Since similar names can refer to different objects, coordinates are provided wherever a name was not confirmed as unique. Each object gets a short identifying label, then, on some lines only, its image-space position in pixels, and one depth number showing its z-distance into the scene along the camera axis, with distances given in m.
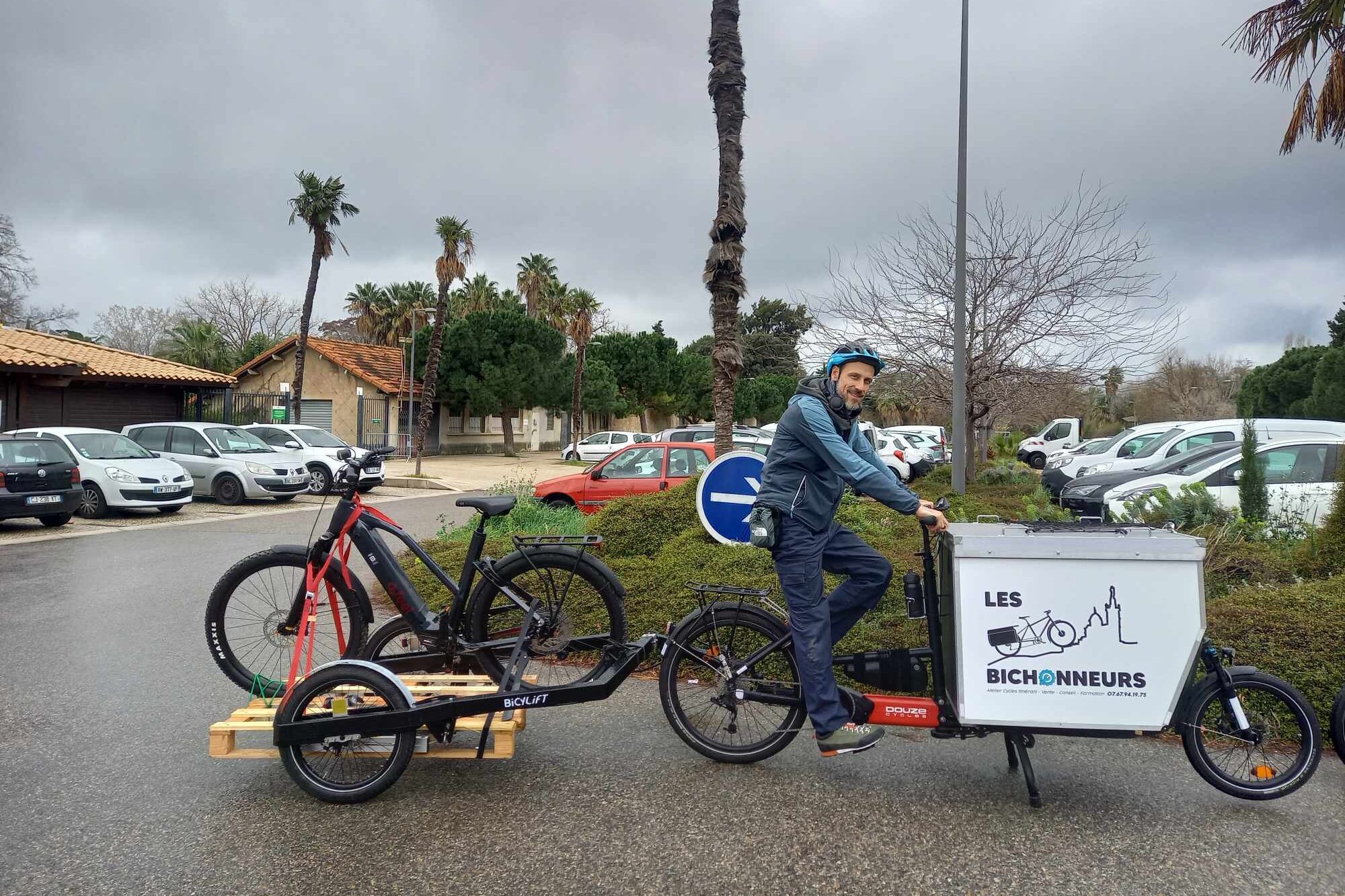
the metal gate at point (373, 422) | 38.06
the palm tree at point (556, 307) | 50.44
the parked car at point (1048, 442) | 36.38
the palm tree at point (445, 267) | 33.66
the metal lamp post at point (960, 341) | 11.69
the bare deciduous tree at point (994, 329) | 14.98
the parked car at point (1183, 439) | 15.39
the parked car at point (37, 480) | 13.01
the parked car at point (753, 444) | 14.18
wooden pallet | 3.90
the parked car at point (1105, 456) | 18.53
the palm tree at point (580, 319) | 47.94
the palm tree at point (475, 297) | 54.06
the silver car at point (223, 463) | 18.06
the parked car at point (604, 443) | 36.75
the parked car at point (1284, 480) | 9.45
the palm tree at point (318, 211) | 33.22
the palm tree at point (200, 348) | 45.88
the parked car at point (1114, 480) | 11.92
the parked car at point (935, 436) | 26.98
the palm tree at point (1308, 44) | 10.02
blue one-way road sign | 7.36
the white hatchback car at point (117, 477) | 15.20
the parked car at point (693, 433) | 19.66
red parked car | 11.98
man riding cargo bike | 3.88
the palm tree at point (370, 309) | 53.56
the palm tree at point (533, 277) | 54.16
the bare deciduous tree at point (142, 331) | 61.38
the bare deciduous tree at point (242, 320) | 60.53
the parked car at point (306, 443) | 19.73
